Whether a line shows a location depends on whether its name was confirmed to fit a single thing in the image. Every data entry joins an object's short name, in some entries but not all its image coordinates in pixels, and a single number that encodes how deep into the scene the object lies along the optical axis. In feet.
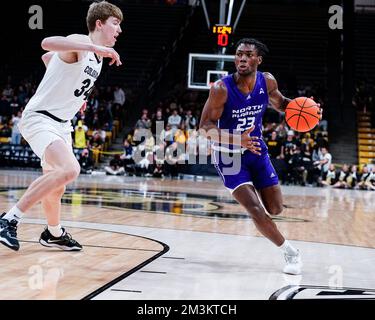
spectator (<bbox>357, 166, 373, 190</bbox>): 58.59
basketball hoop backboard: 59.62
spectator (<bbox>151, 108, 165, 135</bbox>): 63.21
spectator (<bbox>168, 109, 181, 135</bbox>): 63.51
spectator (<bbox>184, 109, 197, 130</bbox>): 63.41
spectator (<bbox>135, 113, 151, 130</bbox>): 63.41
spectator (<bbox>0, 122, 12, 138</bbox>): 66.03
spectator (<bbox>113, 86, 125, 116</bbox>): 71.51
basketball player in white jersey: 16.81
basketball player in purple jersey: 17.02
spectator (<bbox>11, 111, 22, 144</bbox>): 63.98
